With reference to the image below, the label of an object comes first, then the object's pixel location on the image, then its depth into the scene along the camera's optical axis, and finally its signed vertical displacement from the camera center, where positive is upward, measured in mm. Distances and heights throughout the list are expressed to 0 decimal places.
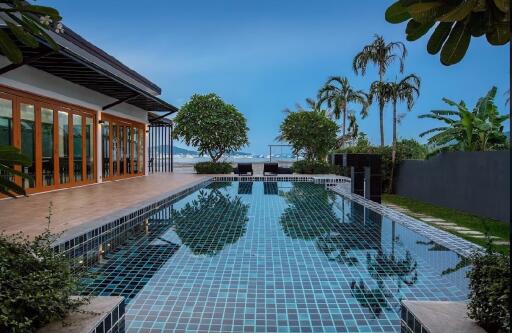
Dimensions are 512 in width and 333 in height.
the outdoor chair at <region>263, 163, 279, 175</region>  21422 -349
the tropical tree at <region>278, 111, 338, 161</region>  22422 +1647
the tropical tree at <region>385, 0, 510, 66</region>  1675 +614
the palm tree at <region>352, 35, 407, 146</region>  17339 +4528
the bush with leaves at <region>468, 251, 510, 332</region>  2193 -726
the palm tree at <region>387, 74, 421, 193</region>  16656 +2878
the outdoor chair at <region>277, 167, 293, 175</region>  22906 -538
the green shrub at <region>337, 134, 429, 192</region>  16422 +376
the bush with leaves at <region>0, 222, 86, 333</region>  2072 -691
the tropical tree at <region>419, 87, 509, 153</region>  12250 +1032
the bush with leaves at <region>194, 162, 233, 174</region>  22484 -317
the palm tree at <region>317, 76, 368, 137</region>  26578 +4276
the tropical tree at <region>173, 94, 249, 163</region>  21953 +1965
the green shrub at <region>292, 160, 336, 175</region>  22219 -317
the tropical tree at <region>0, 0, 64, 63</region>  1815 +635
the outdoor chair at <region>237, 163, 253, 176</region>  21266 -347
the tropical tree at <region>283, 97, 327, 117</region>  36588 +5106
